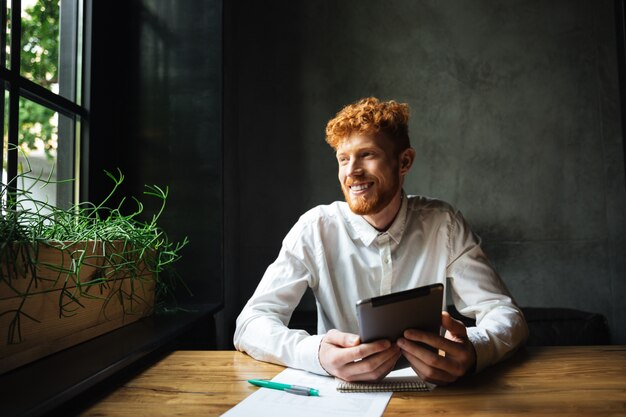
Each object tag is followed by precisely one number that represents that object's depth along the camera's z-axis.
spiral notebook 1.03
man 1.63
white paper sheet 0.89
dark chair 2.46
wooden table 0.91
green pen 1.01
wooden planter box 1.00
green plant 1.01
